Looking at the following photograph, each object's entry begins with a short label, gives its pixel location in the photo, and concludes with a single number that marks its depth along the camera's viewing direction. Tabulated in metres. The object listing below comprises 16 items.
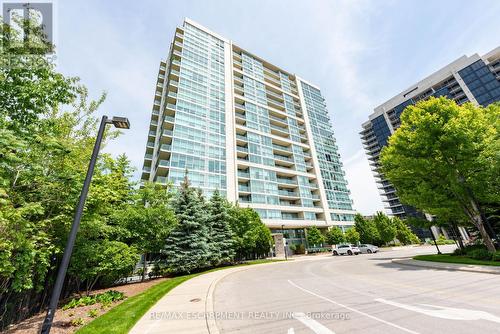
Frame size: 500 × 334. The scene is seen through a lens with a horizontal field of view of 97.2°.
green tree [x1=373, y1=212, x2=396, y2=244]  49.94
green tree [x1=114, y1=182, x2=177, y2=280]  15.77
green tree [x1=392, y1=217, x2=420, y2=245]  56.25
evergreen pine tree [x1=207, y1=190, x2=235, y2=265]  23.36
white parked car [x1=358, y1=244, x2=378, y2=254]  37.28
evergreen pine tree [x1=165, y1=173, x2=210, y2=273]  19.58
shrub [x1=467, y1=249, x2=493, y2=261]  15.24
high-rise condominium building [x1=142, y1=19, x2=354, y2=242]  42.62
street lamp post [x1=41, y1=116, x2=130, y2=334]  4.60
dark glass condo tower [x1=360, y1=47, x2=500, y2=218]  69.25
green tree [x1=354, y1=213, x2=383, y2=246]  49.47
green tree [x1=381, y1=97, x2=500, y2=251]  15.98
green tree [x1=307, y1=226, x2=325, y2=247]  45.46
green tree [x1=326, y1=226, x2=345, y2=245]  47.66
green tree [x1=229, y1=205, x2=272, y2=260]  27.86
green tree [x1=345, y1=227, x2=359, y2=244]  48.06
